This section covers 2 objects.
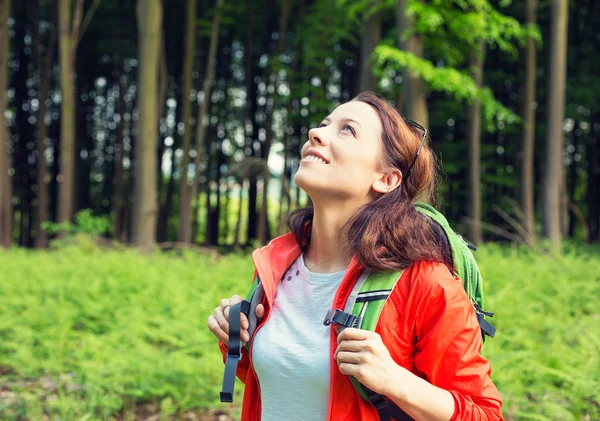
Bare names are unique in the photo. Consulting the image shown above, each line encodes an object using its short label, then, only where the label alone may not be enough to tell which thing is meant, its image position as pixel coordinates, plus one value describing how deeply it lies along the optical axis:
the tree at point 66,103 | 15.25
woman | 1.58
